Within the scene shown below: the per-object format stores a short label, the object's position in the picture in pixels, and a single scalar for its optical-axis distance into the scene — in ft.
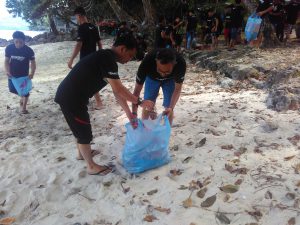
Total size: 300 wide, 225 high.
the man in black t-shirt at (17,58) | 13.55
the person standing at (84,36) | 13.03
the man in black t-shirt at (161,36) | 22.50
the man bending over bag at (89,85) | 7.31
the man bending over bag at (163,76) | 7.79
